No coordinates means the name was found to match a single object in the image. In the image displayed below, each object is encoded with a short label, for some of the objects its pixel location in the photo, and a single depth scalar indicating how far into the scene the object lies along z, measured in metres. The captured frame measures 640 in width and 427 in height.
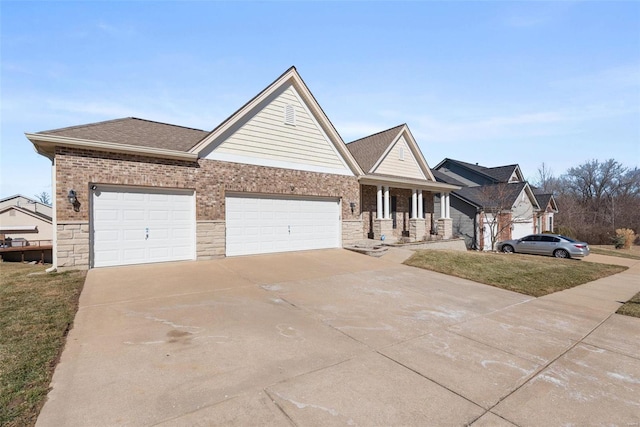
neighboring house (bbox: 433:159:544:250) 22.17
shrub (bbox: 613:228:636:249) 27.18
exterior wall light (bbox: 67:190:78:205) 8.52
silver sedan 18.03
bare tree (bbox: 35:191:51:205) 65.77
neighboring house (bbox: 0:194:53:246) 25.12
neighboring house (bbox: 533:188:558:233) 29.05
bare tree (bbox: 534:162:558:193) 50.03
